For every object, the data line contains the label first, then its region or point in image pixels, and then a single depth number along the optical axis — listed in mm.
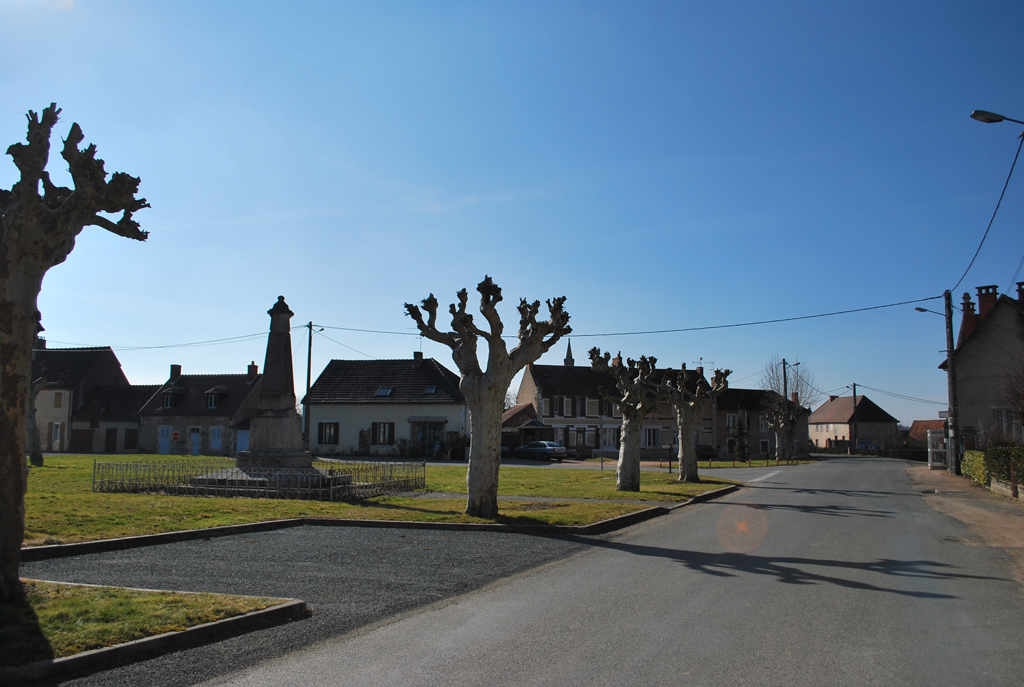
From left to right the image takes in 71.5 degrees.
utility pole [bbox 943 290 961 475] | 32000
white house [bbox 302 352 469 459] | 49469
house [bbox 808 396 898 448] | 90688
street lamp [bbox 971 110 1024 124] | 13328
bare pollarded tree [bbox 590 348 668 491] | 21906
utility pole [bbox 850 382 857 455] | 83288
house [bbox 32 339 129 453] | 55219
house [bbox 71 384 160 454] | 55281
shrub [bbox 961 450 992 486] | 25541
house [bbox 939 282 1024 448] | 34688
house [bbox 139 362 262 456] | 52281
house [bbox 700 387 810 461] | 66000
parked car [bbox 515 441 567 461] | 50969
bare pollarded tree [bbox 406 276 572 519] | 14289
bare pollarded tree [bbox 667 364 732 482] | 27172
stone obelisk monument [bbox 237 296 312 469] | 20156
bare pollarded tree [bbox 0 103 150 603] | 6406
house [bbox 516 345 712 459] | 60812
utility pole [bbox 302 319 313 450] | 42156
